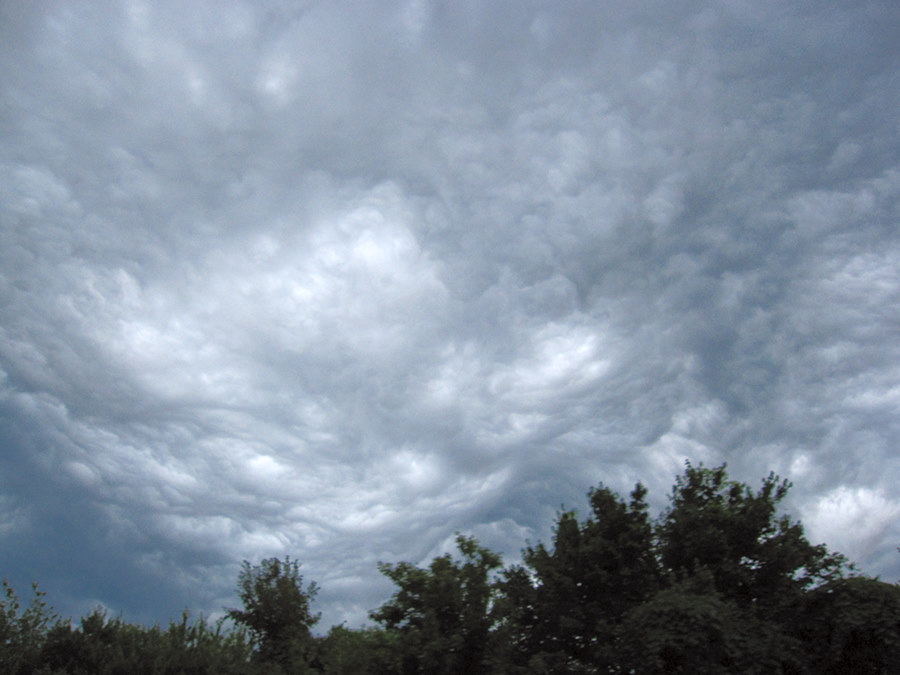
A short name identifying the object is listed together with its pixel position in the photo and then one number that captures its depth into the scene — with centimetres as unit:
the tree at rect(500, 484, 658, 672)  3006
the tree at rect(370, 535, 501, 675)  2383
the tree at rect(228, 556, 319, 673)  3884
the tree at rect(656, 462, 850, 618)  3098
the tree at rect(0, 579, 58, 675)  3238
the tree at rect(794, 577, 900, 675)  2280
